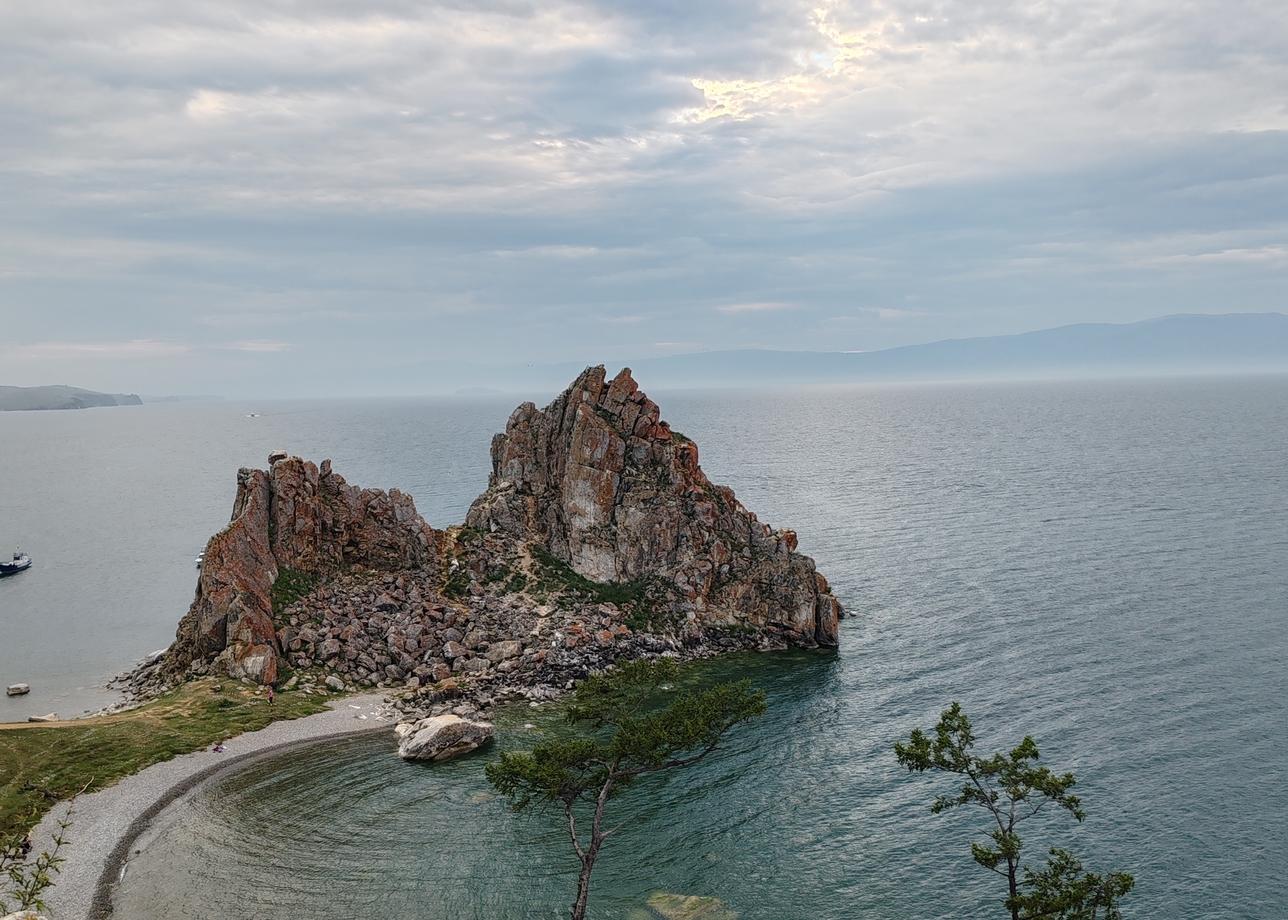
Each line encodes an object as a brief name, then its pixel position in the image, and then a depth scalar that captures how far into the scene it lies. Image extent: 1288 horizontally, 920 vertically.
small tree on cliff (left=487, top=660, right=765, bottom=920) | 37.69
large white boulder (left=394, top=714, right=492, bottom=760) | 58.78
